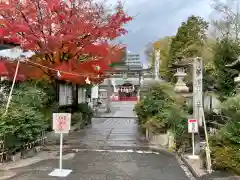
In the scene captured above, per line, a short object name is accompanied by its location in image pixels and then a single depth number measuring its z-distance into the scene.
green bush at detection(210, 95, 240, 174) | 5.63
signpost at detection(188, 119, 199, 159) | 7.27
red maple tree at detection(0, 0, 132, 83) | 9.90
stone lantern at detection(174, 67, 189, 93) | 12.13
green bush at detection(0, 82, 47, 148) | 6.87
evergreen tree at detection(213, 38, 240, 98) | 11.14
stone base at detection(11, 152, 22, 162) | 7.00
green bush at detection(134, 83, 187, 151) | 8.50
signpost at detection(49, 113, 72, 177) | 6.05
